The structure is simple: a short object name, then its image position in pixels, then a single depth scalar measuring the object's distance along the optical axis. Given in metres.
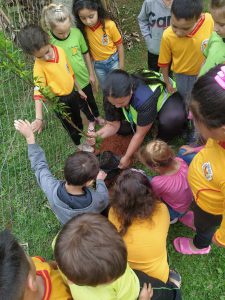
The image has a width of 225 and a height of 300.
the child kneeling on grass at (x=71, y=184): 2.17
